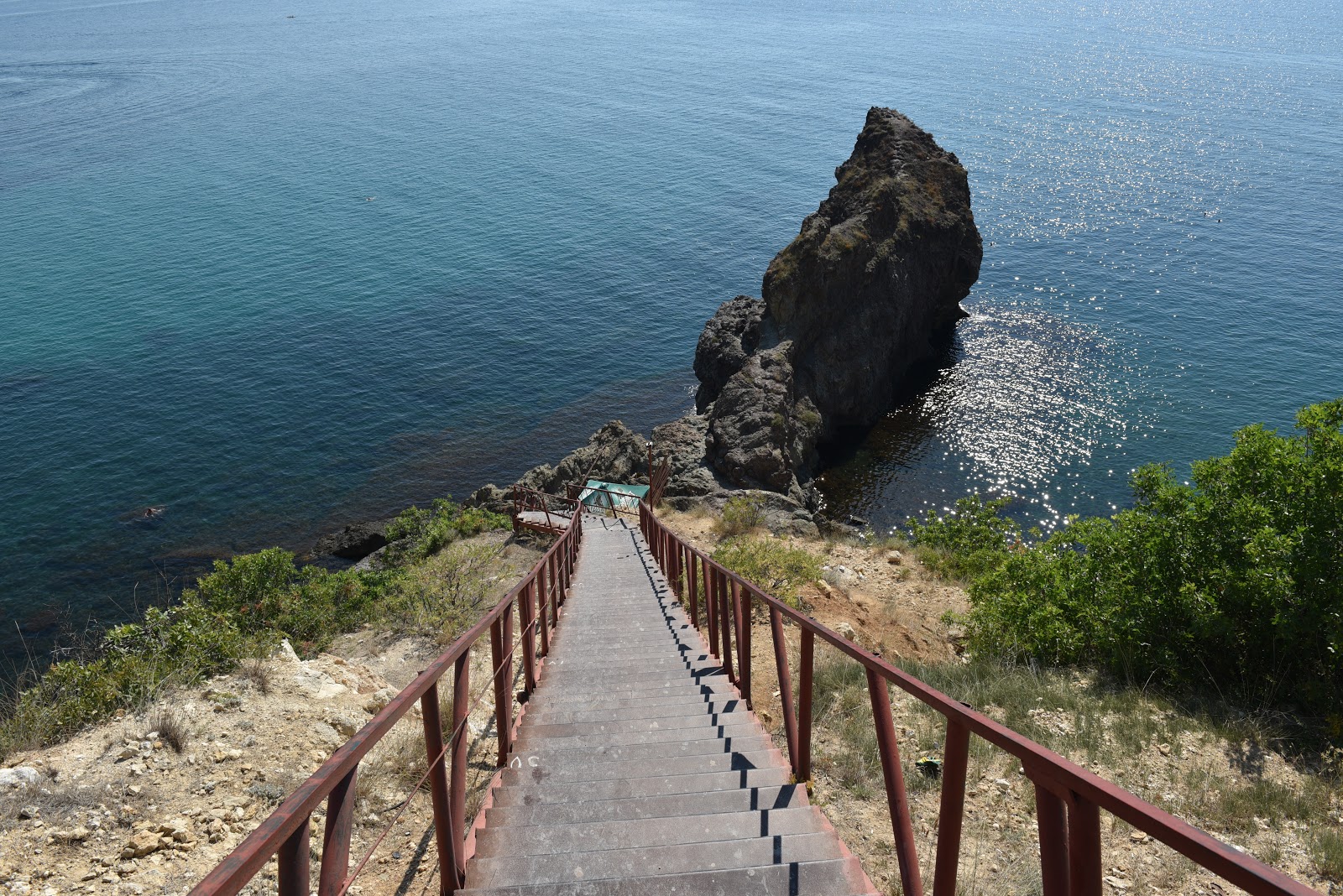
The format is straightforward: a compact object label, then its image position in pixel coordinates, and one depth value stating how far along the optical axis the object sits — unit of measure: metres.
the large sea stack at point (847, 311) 30.67
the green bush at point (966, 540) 16.28
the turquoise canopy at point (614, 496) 25.86
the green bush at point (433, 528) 23.17
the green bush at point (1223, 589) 7.70
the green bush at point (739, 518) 19.64
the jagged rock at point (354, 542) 28.27
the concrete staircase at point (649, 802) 3.59
